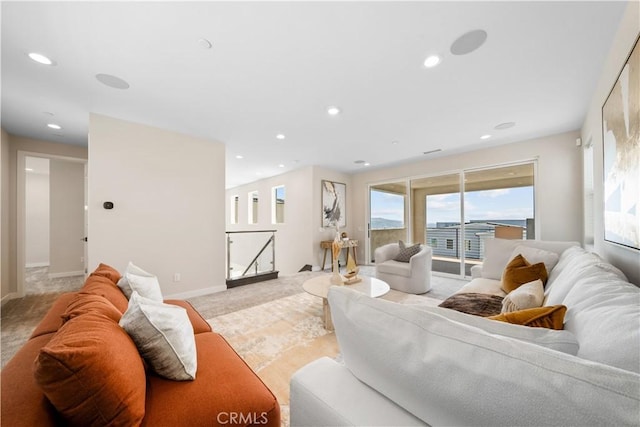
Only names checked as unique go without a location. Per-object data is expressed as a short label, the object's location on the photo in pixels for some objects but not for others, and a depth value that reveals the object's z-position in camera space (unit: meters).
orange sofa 0.66
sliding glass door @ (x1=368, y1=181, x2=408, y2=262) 5.77
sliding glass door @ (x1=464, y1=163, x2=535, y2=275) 4.05
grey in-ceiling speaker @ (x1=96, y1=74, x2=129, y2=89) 2.21
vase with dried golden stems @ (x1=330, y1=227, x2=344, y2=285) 2.85
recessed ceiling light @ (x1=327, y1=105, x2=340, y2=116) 2.85
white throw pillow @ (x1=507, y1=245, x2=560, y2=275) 2.39
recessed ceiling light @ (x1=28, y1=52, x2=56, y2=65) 1.91
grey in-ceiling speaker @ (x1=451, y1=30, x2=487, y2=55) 1.73
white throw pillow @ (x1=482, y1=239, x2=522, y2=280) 2.98
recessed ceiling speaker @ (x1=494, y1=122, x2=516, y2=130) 3.29
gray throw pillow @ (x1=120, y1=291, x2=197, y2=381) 1.03
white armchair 3.71
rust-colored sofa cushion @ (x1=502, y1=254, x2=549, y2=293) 2.14
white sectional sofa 0.45
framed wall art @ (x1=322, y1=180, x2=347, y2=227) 5.87
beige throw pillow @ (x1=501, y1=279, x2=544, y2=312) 1.38
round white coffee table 2.53
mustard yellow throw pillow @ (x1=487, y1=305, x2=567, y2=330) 0.88
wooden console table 5.69
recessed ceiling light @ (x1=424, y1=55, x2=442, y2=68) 1.97
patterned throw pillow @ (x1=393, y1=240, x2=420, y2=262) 4.05
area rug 1.85
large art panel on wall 1.28
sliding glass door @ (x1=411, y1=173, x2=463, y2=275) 4.87
